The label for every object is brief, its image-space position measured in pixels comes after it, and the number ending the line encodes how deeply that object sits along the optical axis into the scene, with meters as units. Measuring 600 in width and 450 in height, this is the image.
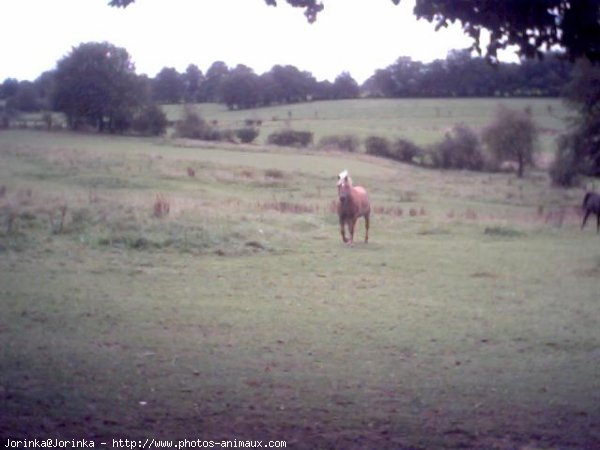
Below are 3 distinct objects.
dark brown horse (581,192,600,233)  29.30
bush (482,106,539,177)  57.41
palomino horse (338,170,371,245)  21.66
